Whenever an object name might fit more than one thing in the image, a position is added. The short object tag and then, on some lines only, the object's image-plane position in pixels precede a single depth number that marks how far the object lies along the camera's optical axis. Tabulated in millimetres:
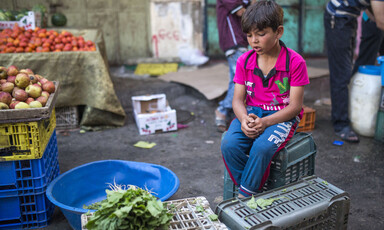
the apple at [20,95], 2953
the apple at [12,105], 2875
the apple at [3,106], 2781
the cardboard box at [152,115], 4805
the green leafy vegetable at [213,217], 1971
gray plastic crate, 1952
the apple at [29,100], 2941
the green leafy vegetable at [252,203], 2037
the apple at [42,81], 3246
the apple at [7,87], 3018
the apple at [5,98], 2880
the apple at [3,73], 3178
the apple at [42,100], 2902
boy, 2377
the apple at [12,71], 3232
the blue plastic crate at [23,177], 2688
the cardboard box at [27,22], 5473
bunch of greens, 1832
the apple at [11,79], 3158
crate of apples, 2877
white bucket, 4414
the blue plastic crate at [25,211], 2768
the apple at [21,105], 2840
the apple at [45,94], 3022
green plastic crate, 2410
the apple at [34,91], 3008
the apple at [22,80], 3098
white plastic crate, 1932
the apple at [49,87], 3154
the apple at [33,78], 3203
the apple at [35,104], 2805
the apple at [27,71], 3320
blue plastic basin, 2916
